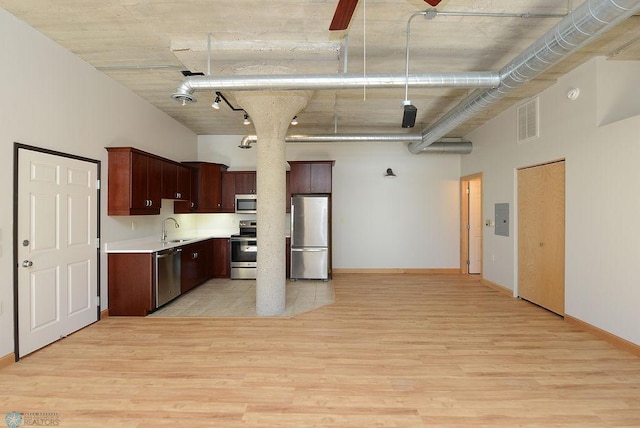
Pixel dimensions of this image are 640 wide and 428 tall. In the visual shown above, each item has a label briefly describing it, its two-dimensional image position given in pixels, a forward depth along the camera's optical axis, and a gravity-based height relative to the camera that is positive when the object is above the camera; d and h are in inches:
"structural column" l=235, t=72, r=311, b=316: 155.6 +6.3
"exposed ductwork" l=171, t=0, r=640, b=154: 82.8 +54.7
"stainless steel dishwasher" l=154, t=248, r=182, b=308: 164.7 -36.1
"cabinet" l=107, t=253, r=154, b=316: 159.0 -37.1
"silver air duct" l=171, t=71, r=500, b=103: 118.7 +54.4
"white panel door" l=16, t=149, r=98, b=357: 114.4 -14.4
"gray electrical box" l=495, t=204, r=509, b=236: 202.2 -2.4
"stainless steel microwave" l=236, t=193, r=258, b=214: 251.4 +10.0
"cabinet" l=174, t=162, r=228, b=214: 234.5 +21.8
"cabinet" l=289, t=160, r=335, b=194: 241.4 +31.8
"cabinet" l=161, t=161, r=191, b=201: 189.6 +23.1
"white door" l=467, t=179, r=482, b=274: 263.4 -11.1
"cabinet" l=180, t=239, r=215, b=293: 196.4 -35.9
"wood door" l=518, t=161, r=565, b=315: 159.3 -11.0
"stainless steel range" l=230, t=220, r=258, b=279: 239.1 -34.3
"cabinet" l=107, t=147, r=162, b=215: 156.5 +18.1
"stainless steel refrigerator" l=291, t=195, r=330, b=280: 232.4 -16.8
